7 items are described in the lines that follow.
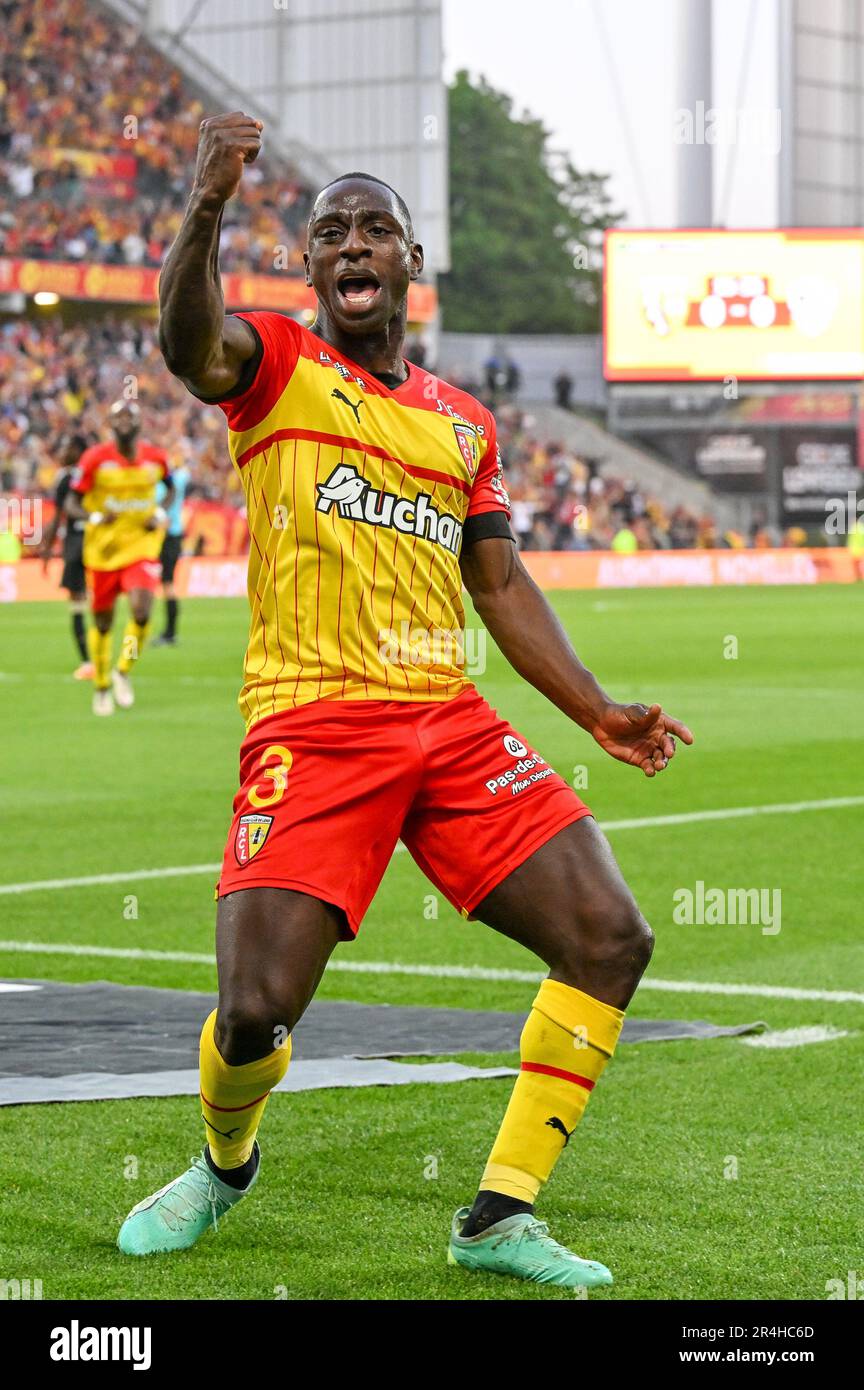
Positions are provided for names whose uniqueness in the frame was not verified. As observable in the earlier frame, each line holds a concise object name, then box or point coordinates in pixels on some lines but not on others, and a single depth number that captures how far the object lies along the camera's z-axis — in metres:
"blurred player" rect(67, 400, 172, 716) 18.06
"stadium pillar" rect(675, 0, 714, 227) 51.41
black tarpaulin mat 6.53
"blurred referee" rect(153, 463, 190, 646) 24.25
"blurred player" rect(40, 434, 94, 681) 20.33
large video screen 50.94
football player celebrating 4.62
